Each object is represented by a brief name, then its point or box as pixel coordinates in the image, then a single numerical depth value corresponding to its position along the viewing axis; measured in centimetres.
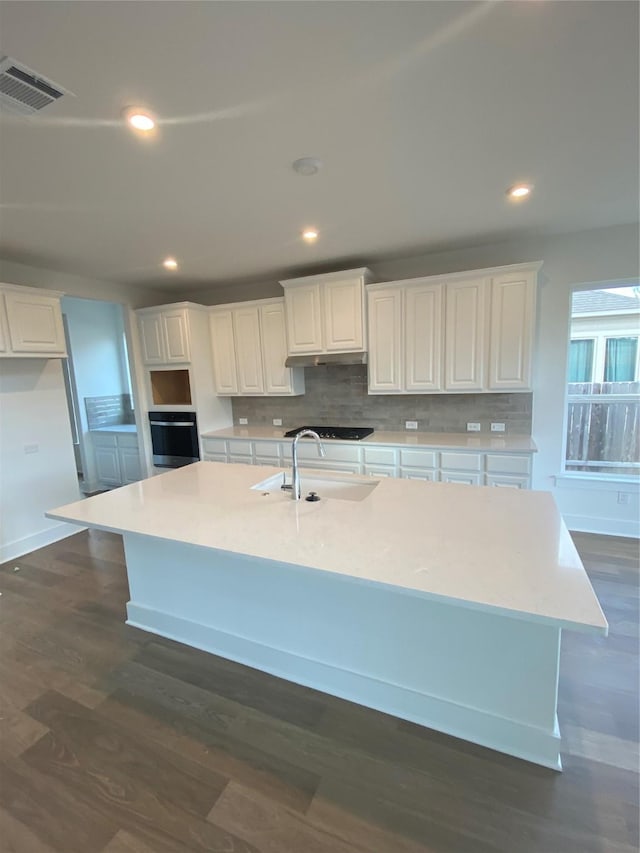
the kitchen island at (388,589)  130
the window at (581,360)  358
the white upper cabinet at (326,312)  382
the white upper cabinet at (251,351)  435
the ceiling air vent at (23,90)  132
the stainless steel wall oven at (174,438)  462
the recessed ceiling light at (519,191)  237
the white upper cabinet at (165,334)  439
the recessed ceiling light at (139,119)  155
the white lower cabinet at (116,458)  507
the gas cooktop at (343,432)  393
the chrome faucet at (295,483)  209
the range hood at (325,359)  391
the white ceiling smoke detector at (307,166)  197
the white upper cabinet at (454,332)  333
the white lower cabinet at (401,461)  329
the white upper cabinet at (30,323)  313
